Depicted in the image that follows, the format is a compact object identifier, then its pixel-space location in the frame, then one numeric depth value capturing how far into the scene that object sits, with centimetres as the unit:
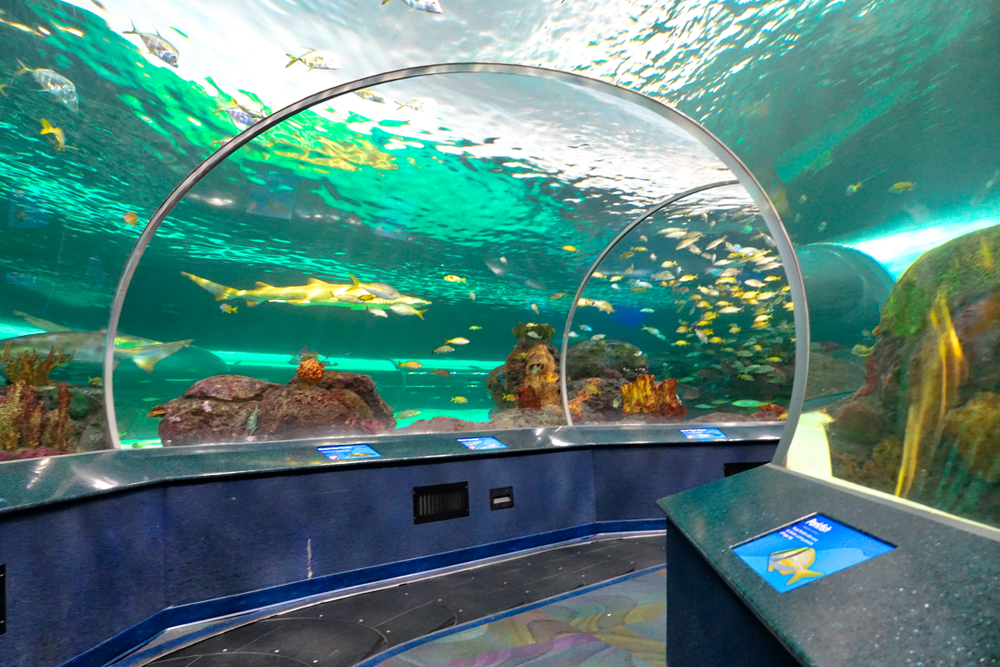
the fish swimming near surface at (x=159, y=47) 368
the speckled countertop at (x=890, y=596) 81
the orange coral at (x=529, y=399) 811
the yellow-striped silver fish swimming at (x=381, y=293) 775
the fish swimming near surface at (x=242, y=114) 530
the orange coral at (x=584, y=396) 898
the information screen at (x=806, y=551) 118
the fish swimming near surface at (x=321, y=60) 344
